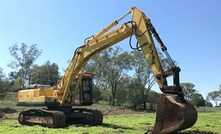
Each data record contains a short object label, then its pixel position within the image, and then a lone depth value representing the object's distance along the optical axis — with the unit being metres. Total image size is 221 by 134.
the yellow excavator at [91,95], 6.27
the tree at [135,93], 30.54
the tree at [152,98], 32.38
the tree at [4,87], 27.00
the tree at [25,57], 34.19
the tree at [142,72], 30.56
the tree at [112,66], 30.66
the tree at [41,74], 37.37
